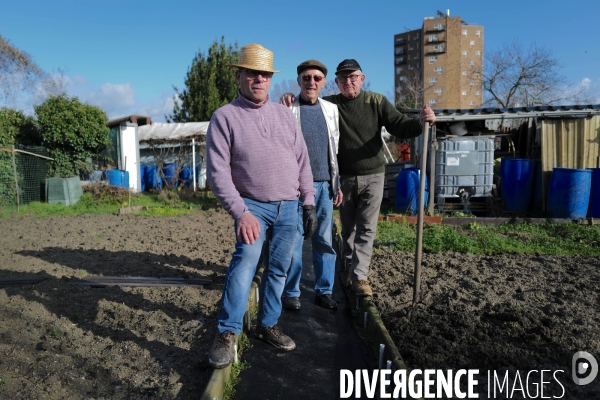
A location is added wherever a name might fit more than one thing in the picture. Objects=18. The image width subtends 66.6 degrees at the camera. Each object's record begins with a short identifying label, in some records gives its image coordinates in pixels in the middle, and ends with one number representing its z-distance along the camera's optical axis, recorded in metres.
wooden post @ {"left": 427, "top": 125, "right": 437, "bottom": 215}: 10.32
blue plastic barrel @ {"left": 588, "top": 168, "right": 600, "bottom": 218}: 9.32
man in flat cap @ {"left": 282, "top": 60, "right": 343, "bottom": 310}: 3.98
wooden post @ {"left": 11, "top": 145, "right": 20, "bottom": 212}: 11.82
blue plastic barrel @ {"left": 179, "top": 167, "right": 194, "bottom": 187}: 18.26
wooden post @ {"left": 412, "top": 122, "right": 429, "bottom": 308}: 3.86
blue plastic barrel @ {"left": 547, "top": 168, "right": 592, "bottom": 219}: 9.23
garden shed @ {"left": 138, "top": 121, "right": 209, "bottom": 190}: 17.33
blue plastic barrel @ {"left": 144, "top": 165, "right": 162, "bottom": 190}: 18.16
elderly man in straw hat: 2.97
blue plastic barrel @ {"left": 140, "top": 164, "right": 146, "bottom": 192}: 18.33
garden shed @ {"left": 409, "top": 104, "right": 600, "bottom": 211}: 10.50
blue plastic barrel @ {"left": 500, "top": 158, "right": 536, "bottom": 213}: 10.39
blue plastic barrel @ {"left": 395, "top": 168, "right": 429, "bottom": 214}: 10.49
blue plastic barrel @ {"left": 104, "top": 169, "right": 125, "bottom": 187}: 14.95
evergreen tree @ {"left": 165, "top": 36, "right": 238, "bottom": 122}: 26.44
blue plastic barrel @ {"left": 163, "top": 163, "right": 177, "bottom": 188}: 16.51
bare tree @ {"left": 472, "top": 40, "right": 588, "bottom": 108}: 27.86
